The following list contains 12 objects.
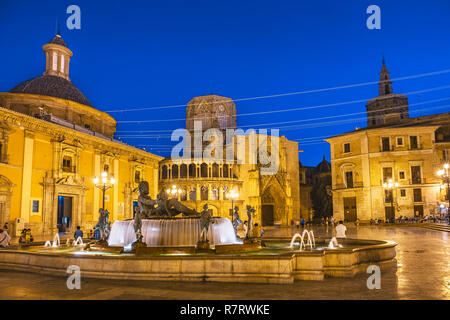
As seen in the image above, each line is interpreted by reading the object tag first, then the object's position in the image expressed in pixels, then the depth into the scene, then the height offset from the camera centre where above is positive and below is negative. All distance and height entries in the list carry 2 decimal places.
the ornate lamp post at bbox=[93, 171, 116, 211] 14.15 +1.13
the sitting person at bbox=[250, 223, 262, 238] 15.66 -1.06
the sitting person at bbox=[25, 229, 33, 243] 15.47 -1.17
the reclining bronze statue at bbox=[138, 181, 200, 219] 11.59 +0.03
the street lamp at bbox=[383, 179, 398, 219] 34.01 +1.64
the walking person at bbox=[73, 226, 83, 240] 13.87 -0.99
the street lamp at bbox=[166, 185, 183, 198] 38.94 +1.52
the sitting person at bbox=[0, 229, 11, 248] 11.71 -0.98
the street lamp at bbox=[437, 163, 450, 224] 22.23 +2.16
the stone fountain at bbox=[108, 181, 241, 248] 9.85 -0.60
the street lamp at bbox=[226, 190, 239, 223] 37.84 +1.19
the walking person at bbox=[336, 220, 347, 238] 12.84 -0.88
